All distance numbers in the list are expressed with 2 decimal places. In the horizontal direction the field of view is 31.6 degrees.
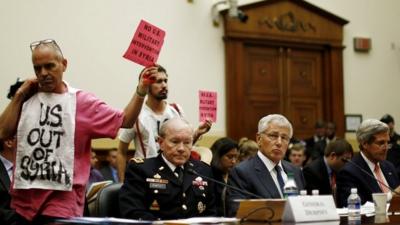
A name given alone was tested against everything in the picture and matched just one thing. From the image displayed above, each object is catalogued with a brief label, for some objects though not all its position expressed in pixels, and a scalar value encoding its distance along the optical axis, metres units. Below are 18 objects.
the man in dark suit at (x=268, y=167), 3.93
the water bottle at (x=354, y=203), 3.87
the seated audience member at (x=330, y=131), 9.27
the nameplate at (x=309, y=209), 2.87
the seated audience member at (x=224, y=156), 5.34
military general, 3.57
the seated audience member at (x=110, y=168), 7.68
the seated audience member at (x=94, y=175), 7.09
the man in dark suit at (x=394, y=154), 7.74
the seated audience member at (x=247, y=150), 6.14
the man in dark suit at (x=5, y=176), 3.47
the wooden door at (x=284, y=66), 9.38
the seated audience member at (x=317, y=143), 8.62
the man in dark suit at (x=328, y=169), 5.77
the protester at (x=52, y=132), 3.06
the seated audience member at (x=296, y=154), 7.34
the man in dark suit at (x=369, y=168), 4.65
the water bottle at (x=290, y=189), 3.32
